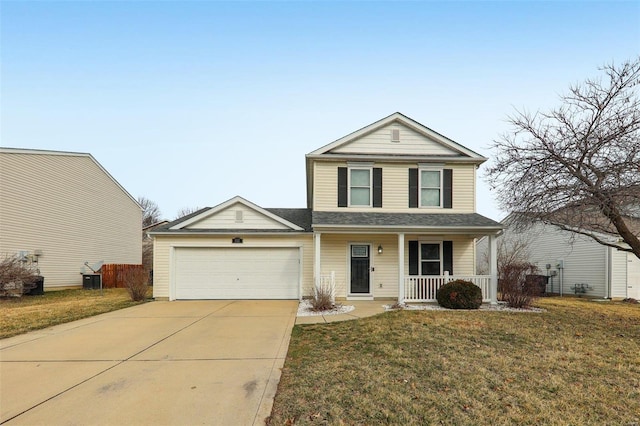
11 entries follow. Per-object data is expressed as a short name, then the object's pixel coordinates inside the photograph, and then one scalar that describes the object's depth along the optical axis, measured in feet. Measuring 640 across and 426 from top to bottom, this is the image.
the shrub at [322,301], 34.32
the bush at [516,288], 36.41
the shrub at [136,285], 41.60
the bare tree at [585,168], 26.61
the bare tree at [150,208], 190.24
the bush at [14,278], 44.80
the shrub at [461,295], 34.58
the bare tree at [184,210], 185.26
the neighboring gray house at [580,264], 50.80
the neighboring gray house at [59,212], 53.21
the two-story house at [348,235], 42.16
